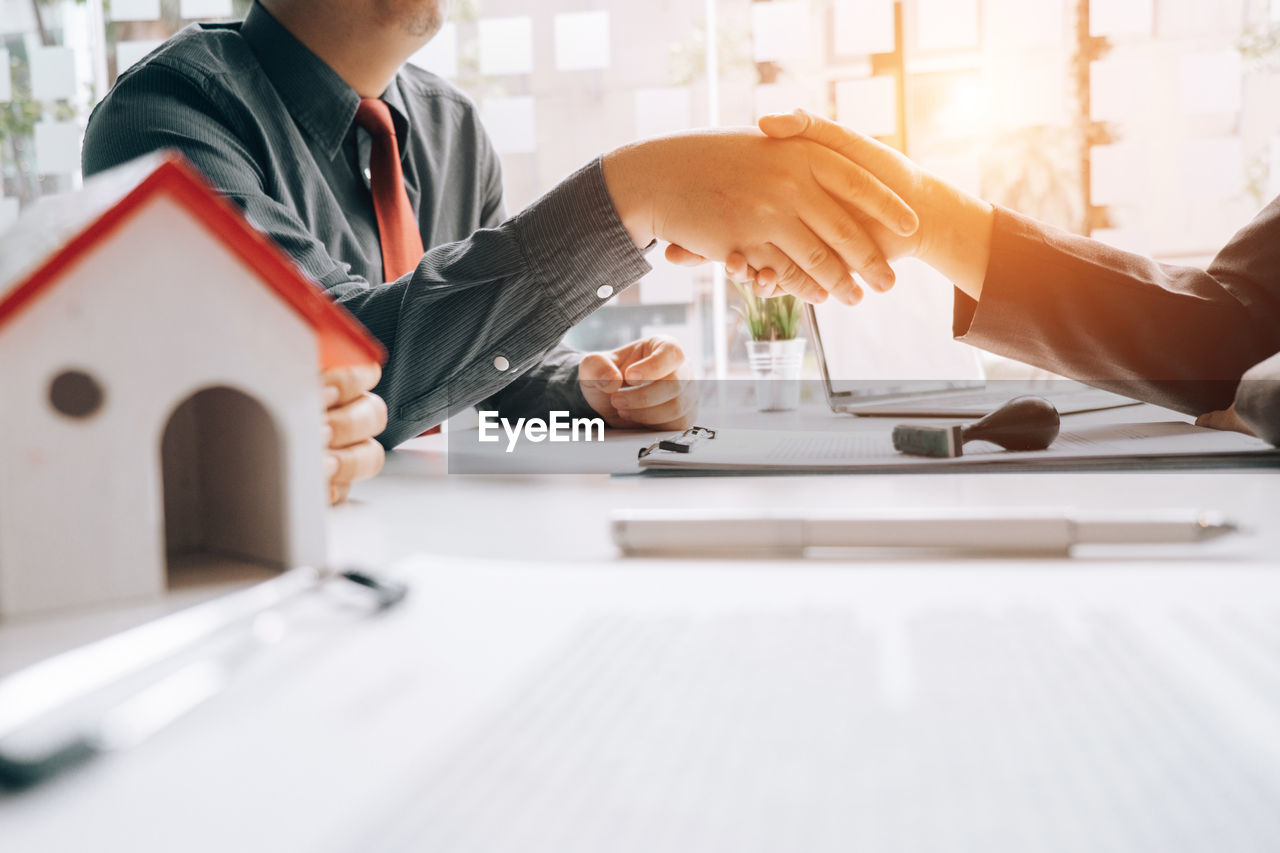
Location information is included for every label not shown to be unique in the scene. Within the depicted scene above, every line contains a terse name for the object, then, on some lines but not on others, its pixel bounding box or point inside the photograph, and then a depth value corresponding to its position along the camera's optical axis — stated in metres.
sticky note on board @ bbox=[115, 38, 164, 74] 3.31
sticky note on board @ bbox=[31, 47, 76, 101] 3.32
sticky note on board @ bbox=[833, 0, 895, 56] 2.94
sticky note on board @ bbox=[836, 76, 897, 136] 2.99
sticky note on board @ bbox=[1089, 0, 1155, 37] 2.80
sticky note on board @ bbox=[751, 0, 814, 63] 3.01
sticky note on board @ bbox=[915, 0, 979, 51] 2.91
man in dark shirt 0.81
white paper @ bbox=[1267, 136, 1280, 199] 2.77
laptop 1.28
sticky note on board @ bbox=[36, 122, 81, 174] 3.33
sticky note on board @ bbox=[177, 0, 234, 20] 3.22
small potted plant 1.35
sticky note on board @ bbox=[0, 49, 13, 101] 3.31
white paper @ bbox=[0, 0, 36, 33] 3.31
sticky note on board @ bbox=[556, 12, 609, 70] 3.14
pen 0.43
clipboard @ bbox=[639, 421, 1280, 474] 0.65
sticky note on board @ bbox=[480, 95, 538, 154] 3.21
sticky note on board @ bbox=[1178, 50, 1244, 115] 2.78
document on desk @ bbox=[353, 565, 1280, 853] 0.18
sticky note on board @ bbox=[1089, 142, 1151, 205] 2.86
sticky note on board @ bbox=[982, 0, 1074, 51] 2.86
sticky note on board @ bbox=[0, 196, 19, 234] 3.31
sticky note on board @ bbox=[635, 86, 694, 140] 3.12
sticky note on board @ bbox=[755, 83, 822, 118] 3.05
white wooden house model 0.33
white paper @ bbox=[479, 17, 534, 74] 3.18
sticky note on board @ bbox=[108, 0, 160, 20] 3.30
